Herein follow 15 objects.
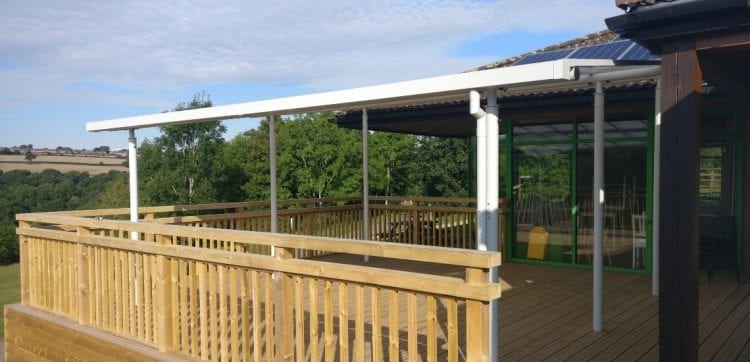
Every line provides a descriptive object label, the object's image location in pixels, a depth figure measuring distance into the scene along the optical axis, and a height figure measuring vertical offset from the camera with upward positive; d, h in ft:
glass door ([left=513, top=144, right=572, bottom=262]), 24.18 -1.48
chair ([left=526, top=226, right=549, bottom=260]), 25.08 -3.40
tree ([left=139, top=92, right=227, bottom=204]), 70.03 +0.87
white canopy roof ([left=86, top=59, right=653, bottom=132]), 9.92 +1.76
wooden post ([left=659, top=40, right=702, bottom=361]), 9.96 -0.62
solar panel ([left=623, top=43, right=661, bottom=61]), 17.40 +3.67
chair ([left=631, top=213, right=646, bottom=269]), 22.33 -2.78
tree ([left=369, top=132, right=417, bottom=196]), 75.30 +1.09
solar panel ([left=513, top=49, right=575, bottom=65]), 22.37 +4.87
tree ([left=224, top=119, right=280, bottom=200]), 80.18 +0.90
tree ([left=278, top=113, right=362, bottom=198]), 78.54 +1.44
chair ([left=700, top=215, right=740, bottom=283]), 21.06 -2.74
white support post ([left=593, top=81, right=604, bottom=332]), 14.89 -0.87
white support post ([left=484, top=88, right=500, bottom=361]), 11.04 -0.30
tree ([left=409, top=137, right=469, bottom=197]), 75.32 +0.18
